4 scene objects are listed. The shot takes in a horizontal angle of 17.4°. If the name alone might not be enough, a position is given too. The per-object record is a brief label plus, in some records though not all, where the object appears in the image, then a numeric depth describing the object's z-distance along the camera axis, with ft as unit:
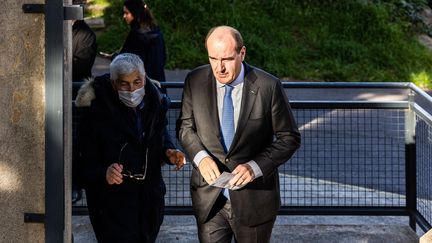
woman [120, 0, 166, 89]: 49.39
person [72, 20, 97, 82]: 41.86
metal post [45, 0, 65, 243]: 19.46
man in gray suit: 25.08
